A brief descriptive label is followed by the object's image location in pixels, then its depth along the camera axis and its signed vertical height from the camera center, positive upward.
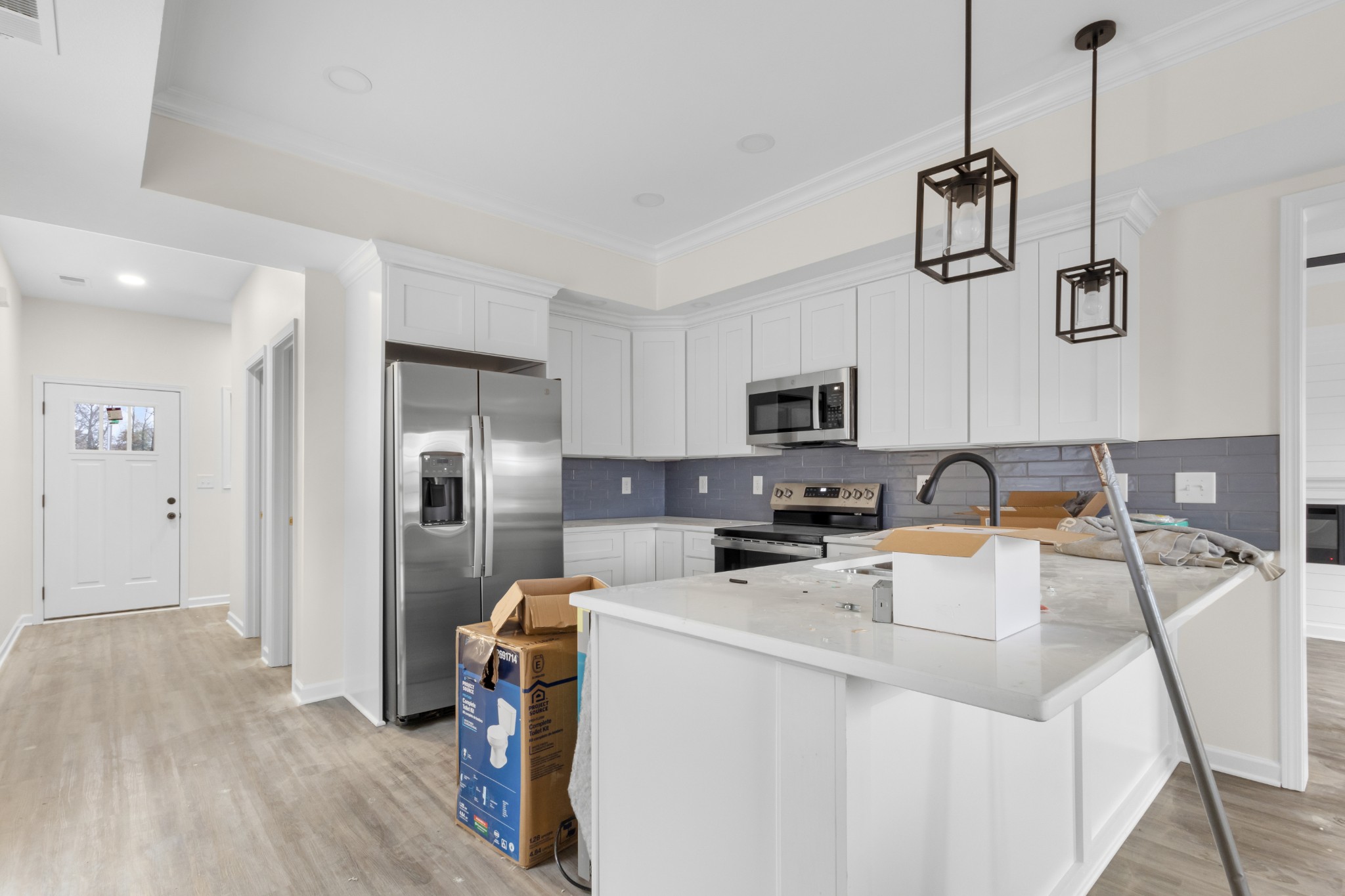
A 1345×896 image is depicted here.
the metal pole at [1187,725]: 0.99 -0.41
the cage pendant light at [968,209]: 1.44 +0.52
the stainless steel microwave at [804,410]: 3.67 +0.20
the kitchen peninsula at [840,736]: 1.03 -0.54
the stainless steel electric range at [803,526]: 3.63 -0.47
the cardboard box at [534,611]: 2.06 -0.51
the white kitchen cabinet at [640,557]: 4.41 -0.73
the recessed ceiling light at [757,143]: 3.03 +1.35
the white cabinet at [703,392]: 4.46 +0.35
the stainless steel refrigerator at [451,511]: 3.16 -0.33
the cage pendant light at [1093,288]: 2.12 +0.51
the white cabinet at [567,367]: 4.33 +0.50
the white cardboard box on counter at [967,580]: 1.05 -0.22
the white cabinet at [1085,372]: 2.75 +0.30
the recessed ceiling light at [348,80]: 2.51 +1.37
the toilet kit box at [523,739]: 2.00 -0.88
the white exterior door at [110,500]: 5.57 -0.48
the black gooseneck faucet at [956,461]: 1.28 -0.06
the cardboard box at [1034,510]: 2.79 -0.28
